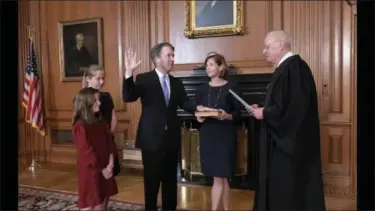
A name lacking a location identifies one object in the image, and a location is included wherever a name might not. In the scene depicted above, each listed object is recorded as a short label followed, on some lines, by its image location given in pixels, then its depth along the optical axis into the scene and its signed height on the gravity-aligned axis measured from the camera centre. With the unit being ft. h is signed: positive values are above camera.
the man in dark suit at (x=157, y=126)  10.35 -0.96
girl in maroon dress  9.43 -1.52
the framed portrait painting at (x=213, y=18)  17.79 +3.49
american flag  20.56 -0.16
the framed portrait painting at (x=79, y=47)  21.12 +2.54
